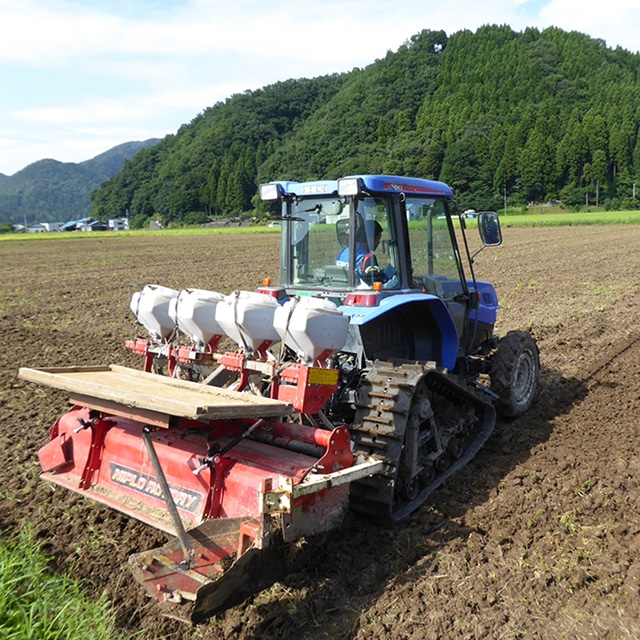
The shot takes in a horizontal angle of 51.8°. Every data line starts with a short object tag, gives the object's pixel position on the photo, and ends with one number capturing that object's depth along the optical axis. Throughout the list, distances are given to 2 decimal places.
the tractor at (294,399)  3.41
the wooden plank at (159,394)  3.38
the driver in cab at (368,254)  4.78
